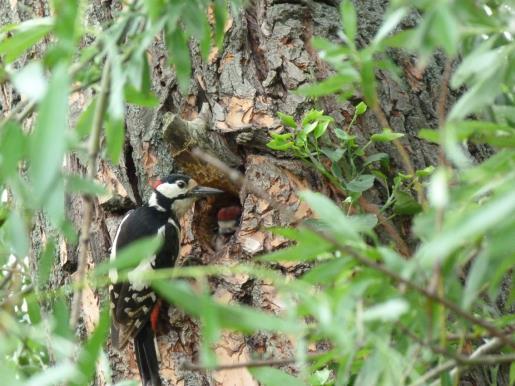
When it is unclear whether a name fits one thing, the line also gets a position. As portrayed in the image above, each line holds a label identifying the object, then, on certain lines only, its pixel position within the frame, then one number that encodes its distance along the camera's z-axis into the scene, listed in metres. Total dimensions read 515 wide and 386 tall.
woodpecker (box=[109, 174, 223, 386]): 5.30
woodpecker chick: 5.34
